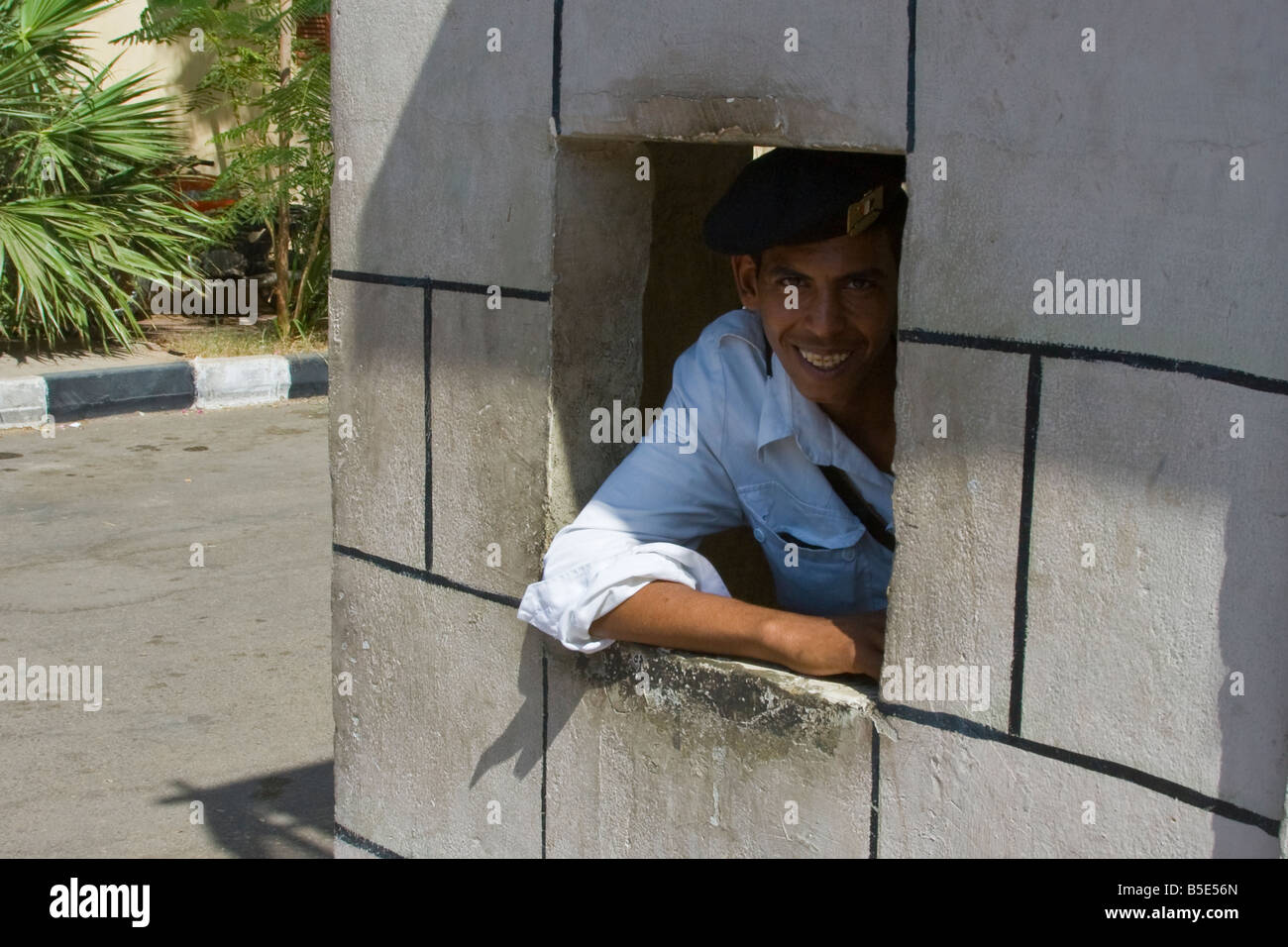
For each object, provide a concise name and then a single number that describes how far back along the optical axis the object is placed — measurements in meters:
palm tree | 8.99
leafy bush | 9.45
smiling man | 2.26
